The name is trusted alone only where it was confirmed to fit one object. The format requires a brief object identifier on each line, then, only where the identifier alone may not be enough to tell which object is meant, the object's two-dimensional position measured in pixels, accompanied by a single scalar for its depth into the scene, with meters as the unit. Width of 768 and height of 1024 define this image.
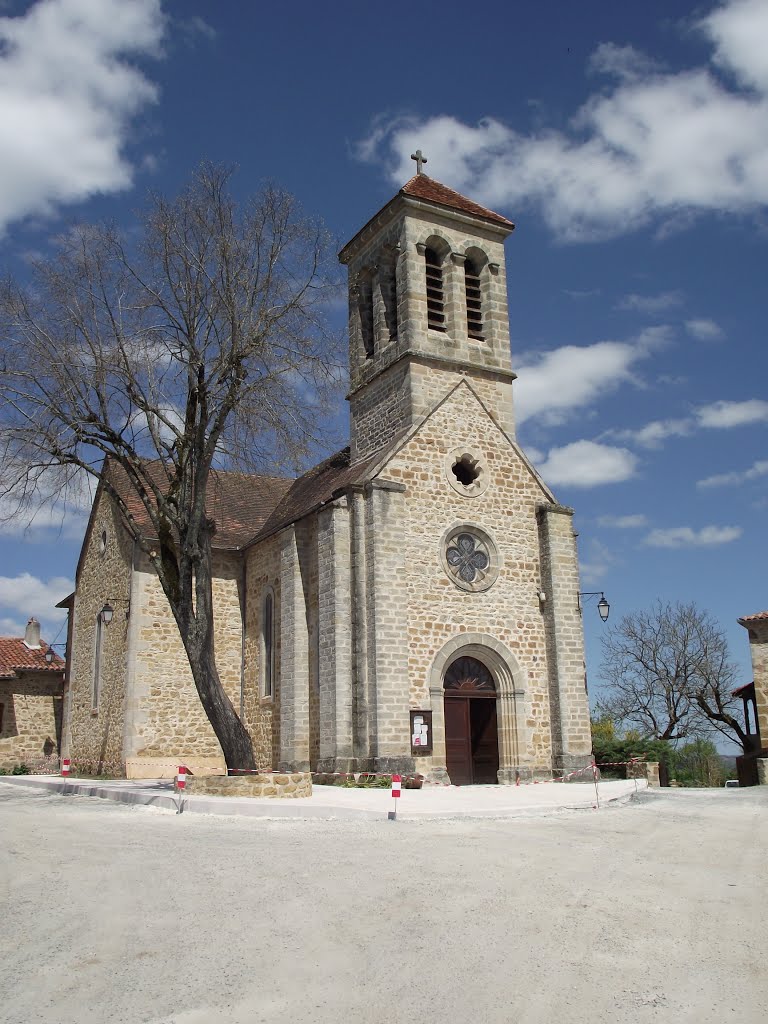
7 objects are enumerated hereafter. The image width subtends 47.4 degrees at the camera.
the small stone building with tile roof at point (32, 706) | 28.52
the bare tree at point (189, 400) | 15.40
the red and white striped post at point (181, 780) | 13.04
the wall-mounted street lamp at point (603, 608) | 18.81
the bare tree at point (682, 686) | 33.53
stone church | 17.38
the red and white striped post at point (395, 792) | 10.99
